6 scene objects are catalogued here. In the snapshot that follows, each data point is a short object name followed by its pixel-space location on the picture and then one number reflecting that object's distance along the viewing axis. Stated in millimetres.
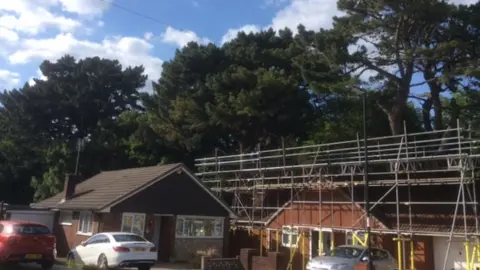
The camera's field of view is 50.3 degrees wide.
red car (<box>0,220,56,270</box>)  16016
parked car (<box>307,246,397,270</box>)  17047
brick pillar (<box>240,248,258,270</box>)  21344
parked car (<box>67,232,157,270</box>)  17125
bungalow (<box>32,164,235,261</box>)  24000
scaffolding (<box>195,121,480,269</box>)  19469
